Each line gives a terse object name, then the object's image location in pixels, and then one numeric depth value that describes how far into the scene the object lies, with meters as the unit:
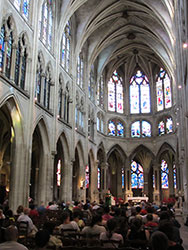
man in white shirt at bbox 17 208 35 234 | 8.22
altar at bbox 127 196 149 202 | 31.45
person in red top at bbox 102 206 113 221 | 9.09
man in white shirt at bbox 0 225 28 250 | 4.02
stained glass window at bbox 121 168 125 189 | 38.27
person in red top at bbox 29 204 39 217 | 11.40
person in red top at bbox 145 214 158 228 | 7.75
